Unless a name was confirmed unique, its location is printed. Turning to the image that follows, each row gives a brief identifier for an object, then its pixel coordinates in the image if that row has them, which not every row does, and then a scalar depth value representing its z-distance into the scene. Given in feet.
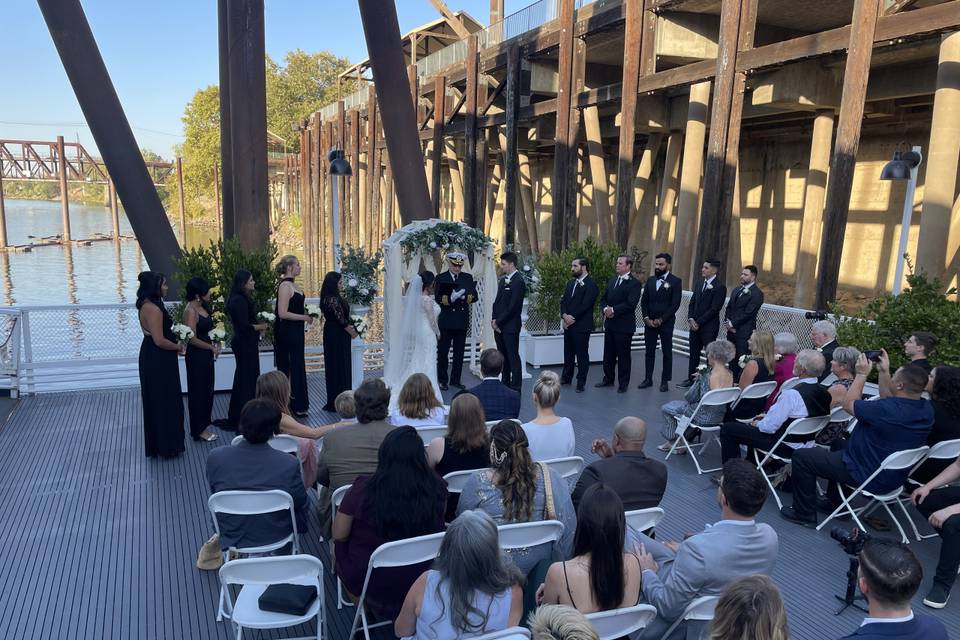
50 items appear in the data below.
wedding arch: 25.98
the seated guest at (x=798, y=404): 16.40
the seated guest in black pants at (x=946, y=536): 12.44
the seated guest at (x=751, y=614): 6.39
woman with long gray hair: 7.45
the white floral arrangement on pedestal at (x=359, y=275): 27.63
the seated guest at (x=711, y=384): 18.22
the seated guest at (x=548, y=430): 13.66
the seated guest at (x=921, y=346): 16.44
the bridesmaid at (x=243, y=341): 20.80
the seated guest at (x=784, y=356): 18.69
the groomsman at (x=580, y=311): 27.55
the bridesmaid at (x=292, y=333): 21.97
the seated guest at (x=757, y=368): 18.76
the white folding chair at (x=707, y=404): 18.20
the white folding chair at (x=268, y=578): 8.70
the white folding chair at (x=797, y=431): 16.14
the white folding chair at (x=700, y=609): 8.21
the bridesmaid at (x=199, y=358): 20.22
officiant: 26.07
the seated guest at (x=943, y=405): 14.39
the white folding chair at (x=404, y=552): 8.91
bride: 24.40
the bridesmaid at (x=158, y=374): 18.60
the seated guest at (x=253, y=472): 11.38
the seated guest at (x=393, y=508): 9.52
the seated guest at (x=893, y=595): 7.20
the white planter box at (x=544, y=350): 32.37
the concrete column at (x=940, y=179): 32.71
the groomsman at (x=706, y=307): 27.53
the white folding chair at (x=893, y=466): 13.67
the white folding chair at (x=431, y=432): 14.17
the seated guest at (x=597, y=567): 8.07
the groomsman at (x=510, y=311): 26.76
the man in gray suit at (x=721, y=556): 8.68
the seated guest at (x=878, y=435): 13.80
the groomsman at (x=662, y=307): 27.81
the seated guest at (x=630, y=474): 11.32
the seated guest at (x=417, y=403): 14.08
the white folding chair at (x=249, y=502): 10.64
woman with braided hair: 10.03
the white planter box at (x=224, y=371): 26.71
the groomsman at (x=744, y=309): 26.48
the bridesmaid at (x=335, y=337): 23.13
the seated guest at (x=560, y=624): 5.75
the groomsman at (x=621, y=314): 27.37
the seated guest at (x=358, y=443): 11.98
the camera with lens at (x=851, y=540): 11.57
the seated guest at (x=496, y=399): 15.80
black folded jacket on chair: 9.25
